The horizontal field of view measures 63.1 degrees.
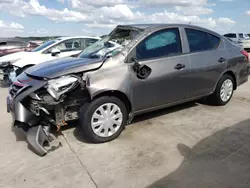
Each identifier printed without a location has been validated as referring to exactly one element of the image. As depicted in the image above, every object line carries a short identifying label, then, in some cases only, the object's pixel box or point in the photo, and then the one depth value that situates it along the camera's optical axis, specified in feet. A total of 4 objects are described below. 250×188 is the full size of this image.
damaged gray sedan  9.40
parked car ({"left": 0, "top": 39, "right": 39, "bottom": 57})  32.21
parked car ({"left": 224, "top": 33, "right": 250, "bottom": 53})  55.86
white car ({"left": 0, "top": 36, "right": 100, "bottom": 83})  19.85
